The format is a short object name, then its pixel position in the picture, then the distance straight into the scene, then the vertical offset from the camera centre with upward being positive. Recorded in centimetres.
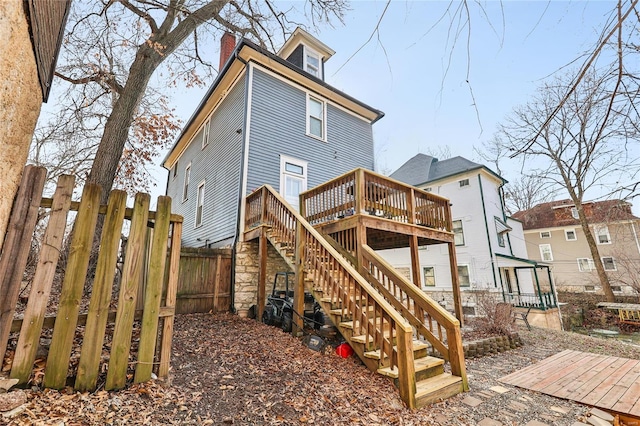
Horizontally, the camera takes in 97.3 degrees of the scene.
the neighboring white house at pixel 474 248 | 1483 +161
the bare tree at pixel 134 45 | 547 +578
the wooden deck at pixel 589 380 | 353 -157
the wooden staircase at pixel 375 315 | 336 -53
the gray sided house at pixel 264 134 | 878 +514
